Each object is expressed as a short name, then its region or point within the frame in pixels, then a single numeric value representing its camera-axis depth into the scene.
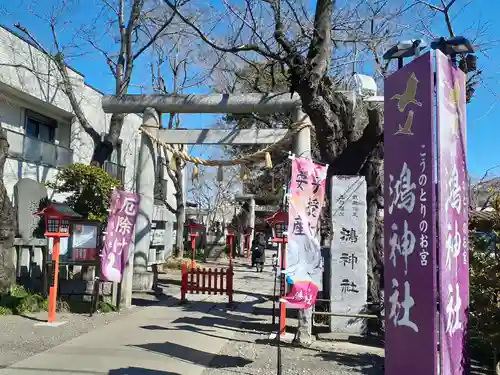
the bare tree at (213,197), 38.83
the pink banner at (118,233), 11.12
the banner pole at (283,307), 9.12
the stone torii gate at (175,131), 12.12
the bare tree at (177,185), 24.19
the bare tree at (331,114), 9.43
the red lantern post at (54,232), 10.08
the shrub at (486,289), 6.33
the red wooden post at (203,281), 13.38
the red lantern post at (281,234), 9.16
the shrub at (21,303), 10.86
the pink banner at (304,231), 7.23
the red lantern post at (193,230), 24.02
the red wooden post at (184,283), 13.21
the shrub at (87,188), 14.37
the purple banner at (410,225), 4.11
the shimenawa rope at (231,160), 11.55
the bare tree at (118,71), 16.19
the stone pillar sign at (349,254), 9.35
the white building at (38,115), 15.51
